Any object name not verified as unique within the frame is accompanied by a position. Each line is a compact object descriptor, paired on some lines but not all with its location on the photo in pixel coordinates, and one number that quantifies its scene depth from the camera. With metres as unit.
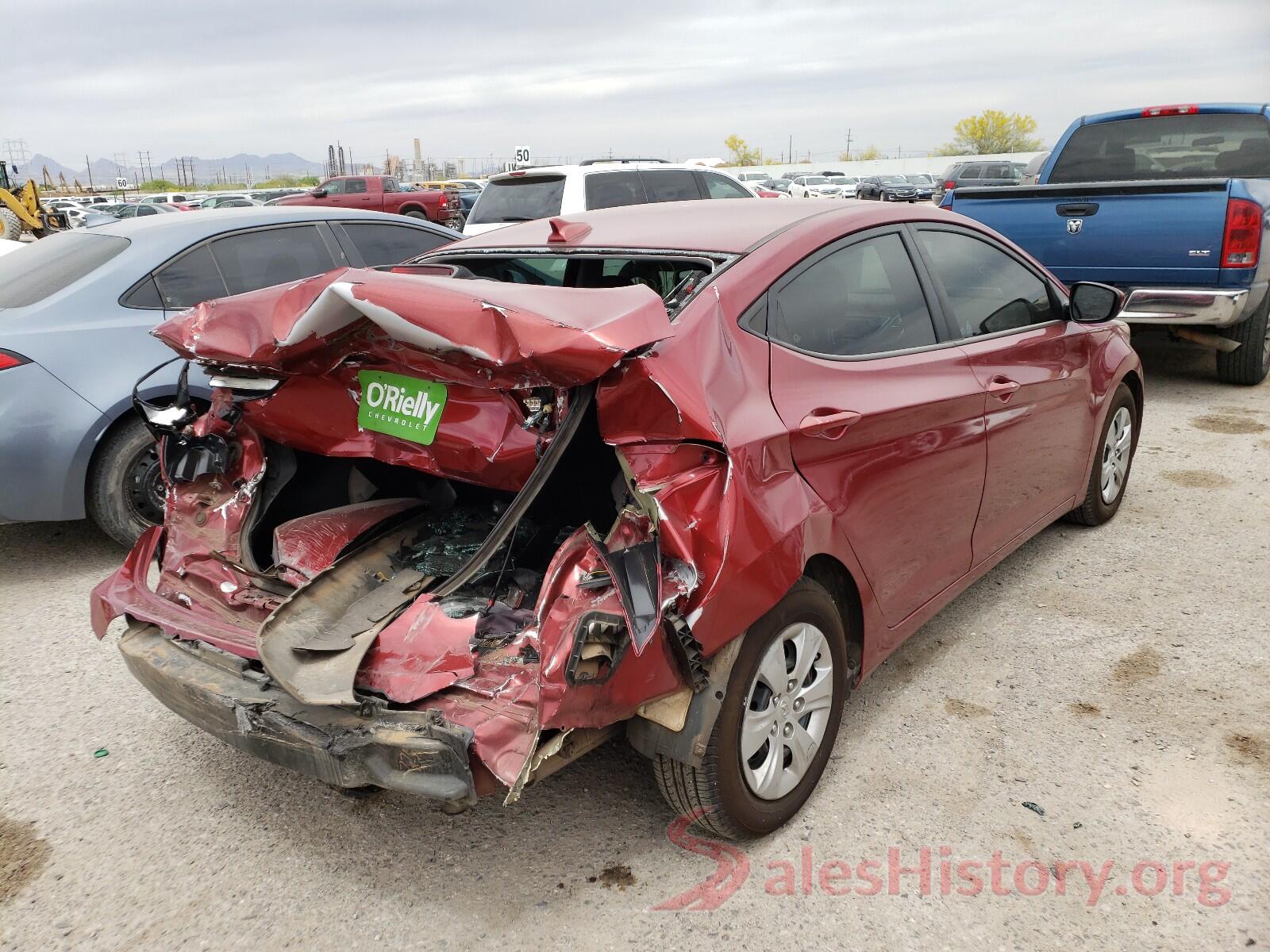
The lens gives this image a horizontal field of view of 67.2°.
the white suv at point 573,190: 9.38
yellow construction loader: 18.62
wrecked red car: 2.22
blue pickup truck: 6.67
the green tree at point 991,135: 73.75
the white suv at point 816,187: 28.91
